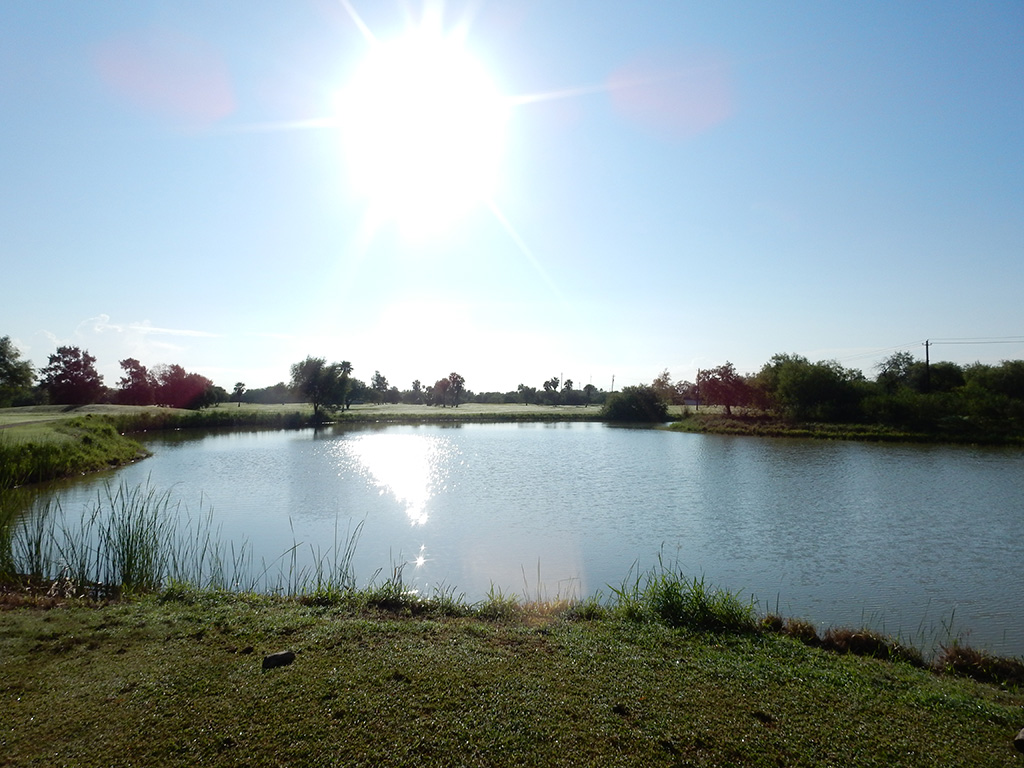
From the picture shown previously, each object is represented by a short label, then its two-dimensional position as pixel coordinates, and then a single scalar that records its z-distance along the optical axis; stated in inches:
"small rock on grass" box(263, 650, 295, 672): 196.9
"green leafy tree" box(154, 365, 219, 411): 2751.0
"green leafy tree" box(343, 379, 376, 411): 4047.7
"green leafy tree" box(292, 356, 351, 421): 2454.5
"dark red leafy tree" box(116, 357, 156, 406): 2640.3
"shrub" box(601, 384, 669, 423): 2807.6
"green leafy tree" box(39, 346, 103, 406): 2265.0
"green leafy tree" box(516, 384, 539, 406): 4859.0
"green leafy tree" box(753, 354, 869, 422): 1846.7
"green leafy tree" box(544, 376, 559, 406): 4677.7
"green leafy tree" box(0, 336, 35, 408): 1867.6
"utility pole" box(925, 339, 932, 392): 2172.7
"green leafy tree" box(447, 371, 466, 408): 4439.0
